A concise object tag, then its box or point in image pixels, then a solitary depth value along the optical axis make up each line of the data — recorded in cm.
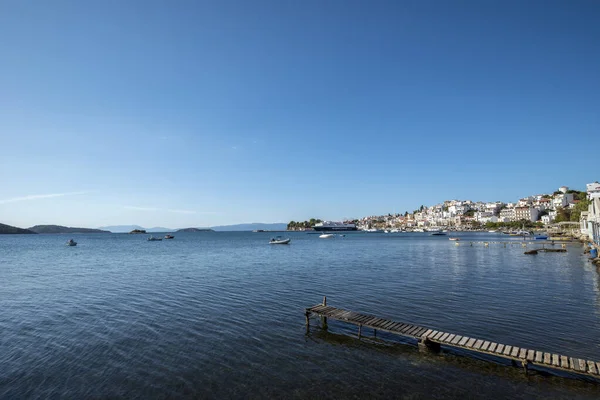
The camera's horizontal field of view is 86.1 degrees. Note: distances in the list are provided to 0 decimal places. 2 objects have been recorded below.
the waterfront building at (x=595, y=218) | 5943
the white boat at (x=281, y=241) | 11909
